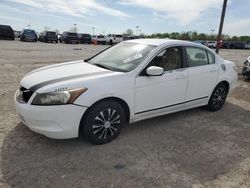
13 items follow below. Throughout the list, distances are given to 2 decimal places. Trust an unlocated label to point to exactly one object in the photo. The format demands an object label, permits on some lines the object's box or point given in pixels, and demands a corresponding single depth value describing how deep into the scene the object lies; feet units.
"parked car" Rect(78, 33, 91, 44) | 94.54
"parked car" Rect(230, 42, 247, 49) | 122.33
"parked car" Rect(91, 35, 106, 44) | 98.05
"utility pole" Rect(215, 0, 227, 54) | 24.95
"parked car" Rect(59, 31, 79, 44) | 85.97
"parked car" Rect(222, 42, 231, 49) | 120.46
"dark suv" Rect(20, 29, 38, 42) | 82.04
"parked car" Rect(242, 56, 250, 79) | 22.34
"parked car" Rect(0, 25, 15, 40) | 78.88
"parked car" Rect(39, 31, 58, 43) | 85.97
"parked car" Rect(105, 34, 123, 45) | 99.74
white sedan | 8.46
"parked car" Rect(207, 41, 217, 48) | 110.11
